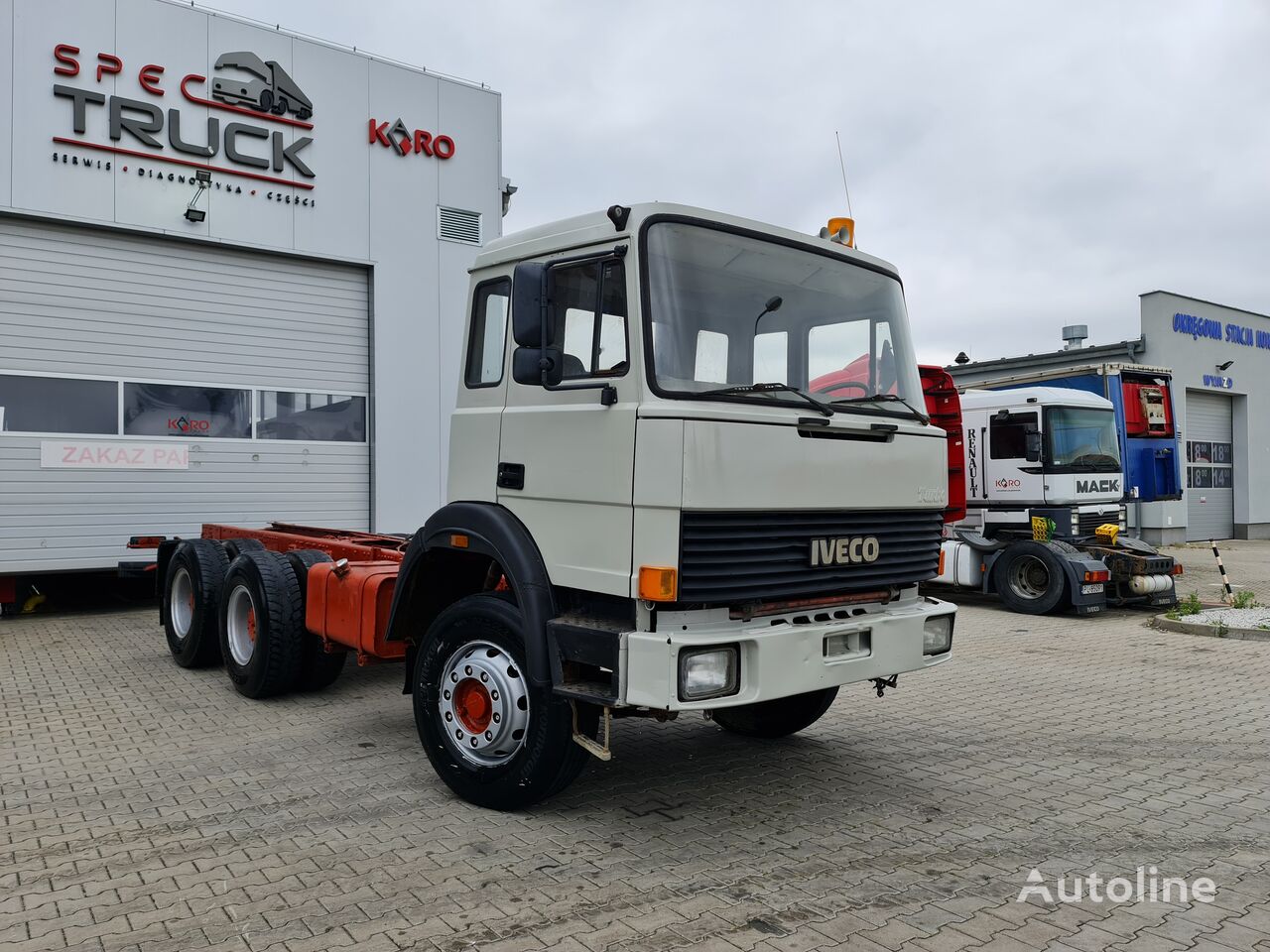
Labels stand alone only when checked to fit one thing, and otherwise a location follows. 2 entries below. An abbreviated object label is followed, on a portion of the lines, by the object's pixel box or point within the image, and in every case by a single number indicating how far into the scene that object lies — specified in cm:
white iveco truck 393
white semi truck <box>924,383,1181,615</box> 1200
